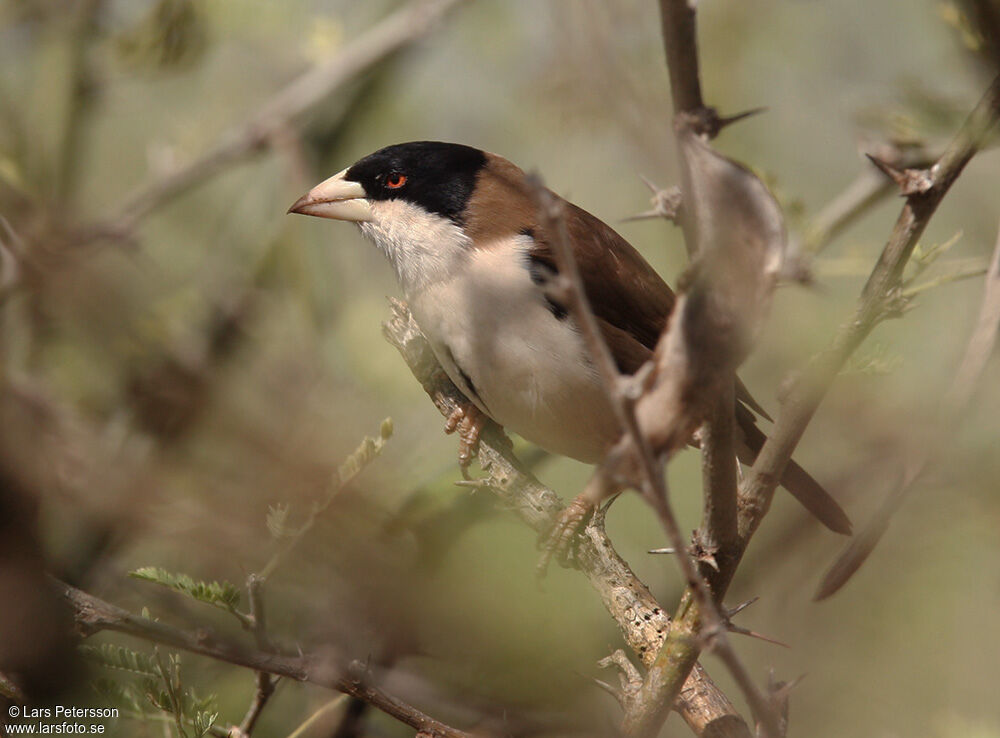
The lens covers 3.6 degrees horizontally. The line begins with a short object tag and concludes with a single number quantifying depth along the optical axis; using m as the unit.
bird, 2.91
